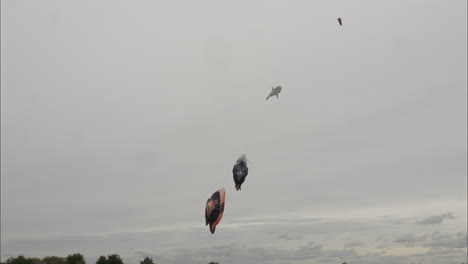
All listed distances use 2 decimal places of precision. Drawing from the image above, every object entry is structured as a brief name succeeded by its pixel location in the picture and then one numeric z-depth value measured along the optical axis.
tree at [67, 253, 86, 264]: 74.88
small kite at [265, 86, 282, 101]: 45.59
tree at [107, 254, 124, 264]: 74.38
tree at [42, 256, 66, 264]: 76.64
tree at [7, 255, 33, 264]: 69.56
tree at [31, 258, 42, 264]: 76.62
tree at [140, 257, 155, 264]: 85.28
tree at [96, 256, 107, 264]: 73.69
